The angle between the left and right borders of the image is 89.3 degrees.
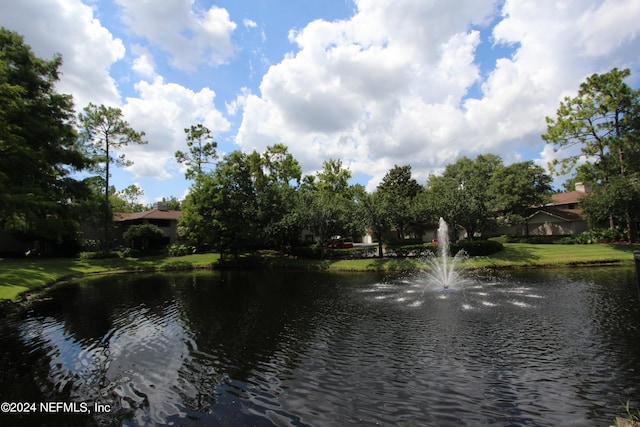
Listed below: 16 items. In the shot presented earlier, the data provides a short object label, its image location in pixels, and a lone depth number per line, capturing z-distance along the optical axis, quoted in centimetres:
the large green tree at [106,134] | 4269
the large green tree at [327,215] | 3772
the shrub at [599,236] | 3519
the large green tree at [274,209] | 4056
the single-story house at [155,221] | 5244
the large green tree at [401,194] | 3626
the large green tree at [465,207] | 3541
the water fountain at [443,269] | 2241
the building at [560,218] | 4469
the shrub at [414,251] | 3531
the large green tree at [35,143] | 1390
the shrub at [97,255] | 4078
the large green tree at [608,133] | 3469
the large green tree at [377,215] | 3538
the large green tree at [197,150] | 4950
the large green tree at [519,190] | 4522
